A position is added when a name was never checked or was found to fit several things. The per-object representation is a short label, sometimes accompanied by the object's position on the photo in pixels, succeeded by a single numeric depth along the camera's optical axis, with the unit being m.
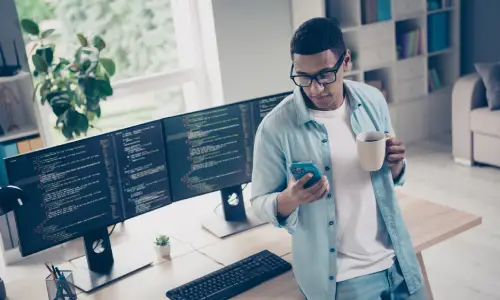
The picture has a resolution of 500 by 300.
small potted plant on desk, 2.02
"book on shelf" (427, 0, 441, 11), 5.05
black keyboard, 1.73
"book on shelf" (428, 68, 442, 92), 5.29
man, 1.55
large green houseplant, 3.34
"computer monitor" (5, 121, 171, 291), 1.81
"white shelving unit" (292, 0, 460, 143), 4.68
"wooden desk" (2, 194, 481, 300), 1.80
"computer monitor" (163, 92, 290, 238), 2.08
